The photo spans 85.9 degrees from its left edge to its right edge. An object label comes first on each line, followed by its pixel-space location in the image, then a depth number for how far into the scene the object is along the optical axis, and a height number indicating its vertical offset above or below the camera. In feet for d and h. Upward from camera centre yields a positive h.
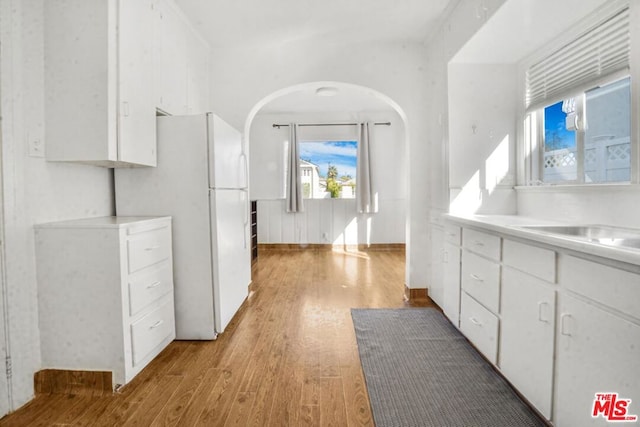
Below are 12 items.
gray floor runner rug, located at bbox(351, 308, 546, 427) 5.27 -3.31
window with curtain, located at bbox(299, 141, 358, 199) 21.35 +2.01
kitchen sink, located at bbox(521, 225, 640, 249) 5.38 -0.60
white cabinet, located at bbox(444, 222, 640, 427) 3.57 -1.69
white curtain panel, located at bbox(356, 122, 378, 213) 20.26 +1.32
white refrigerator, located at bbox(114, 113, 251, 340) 7.96 -0.03
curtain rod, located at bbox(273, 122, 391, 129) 20.54 +4.61
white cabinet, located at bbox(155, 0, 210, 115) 8.46 +3.79
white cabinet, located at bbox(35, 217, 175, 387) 6.03 -1.66
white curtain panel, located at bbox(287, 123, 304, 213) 20.40 +1.54
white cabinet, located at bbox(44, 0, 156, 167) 6.15 +2.22
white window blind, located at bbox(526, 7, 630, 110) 6.25 +2.89
